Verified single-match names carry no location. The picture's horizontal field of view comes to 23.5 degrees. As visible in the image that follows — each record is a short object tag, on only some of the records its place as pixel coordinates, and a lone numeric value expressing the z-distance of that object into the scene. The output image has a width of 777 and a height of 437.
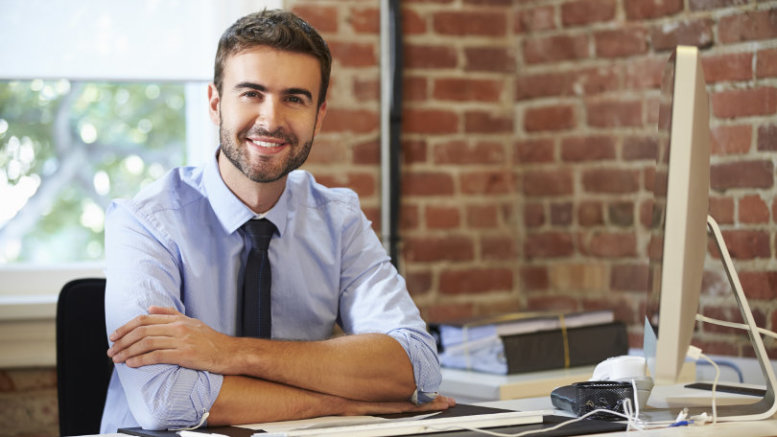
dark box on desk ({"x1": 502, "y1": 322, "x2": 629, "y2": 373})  3.11
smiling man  2.60
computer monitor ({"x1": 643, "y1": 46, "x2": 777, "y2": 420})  2.28
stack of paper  3.11
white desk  2.45
